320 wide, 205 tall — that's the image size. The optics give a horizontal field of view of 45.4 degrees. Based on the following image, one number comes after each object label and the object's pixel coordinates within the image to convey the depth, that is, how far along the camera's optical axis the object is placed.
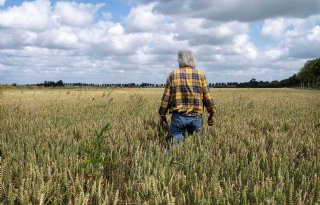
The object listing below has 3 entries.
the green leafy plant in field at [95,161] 4.00
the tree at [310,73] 106.50
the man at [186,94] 6.28
